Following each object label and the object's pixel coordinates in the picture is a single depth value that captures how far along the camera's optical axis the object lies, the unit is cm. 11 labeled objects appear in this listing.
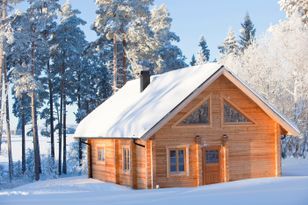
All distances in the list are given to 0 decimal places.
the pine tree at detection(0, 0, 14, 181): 3466
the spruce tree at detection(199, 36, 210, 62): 7971
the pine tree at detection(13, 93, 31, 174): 4588
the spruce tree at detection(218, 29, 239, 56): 7262
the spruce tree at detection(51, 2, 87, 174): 4597
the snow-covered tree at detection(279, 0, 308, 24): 4619
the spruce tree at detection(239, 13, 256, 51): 7231
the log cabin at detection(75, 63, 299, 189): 2322
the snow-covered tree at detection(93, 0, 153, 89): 3822
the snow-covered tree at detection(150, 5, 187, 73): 5419
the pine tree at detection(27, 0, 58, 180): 3672
